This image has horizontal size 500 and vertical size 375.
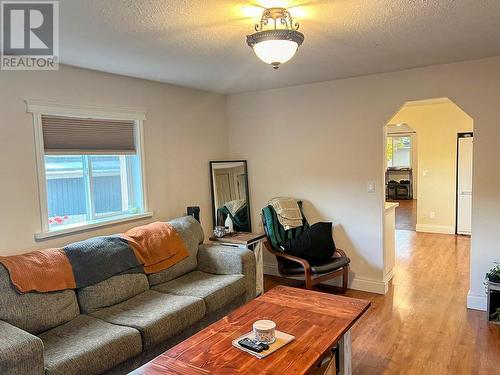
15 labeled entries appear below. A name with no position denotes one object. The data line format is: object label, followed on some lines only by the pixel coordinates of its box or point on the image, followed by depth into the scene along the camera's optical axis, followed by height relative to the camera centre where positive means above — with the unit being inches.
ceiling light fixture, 78.9 +26.4
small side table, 159.0 -32.6
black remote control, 75.3 -36.1
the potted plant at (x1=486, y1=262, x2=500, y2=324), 130.3 -46.9
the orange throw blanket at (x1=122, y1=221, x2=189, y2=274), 128.1 -26.9
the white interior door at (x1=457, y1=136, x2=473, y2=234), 257.0 -16.3
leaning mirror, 187.3 -13.4
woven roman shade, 124.0 +12.4
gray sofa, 81.7 -39.8
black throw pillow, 159.0 -34.0
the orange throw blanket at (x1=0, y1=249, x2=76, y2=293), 96.6 -26.3
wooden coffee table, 70.4 -36.9
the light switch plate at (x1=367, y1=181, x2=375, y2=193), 160.1 -10.3
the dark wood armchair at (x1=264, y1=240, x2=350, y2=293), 151.5 -42.5
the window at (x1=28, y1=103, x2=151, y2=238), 122.9 +0.2
